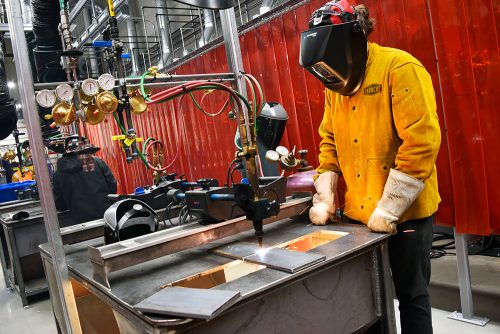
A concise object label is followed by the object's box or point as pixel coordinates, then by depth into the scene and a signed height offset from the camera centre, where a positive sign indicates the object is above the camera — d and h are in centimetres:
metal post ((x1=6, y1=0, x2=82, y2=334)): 151 +13
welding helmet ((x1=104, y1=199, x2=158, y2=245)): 160 -23
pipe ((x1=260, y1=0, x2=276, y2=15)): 387 +135
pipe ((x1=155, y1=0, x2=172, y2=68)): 568 +167
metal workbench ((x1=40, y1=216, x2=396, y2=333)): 109 -44
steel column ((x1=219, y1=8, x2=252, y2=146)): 231 +57
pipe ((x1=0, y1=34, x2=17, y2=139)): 328 +60
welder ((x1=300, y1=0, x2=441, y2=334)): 146 -6
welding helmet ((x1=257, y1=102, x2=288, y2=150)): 261 +10
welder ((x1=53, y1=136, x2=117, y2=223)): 353 -18
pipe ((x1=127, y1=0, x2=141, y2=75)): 615 +199
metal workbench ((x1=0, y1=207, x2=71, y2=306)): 358 -62
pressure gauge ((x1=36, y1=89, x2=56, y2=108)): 159 +31
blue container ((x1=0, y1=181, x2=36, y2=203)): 574 -11
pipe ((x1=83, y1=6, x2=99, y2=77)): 601 +242
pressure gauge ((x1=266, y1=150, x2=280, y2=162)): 233 -9
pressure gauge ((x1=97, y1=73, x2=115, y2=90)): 174 +37
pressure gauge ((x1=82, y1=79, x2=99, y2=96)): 171 +35
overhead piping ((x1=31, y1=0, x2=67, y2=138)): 382 +135
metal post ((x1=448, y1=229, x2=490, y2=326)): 232 -101
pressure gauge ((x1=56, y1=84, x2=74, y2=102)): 167 +34
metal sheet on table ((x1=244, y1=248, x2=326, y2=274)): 118 -38
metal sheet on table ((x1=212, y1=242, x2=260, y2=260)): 141 -38
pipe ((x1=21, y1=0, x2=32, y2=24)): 537 +231
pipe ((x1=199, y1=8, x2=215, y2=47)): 495 +153
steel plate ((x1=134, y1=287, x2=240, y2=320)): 94 -37
